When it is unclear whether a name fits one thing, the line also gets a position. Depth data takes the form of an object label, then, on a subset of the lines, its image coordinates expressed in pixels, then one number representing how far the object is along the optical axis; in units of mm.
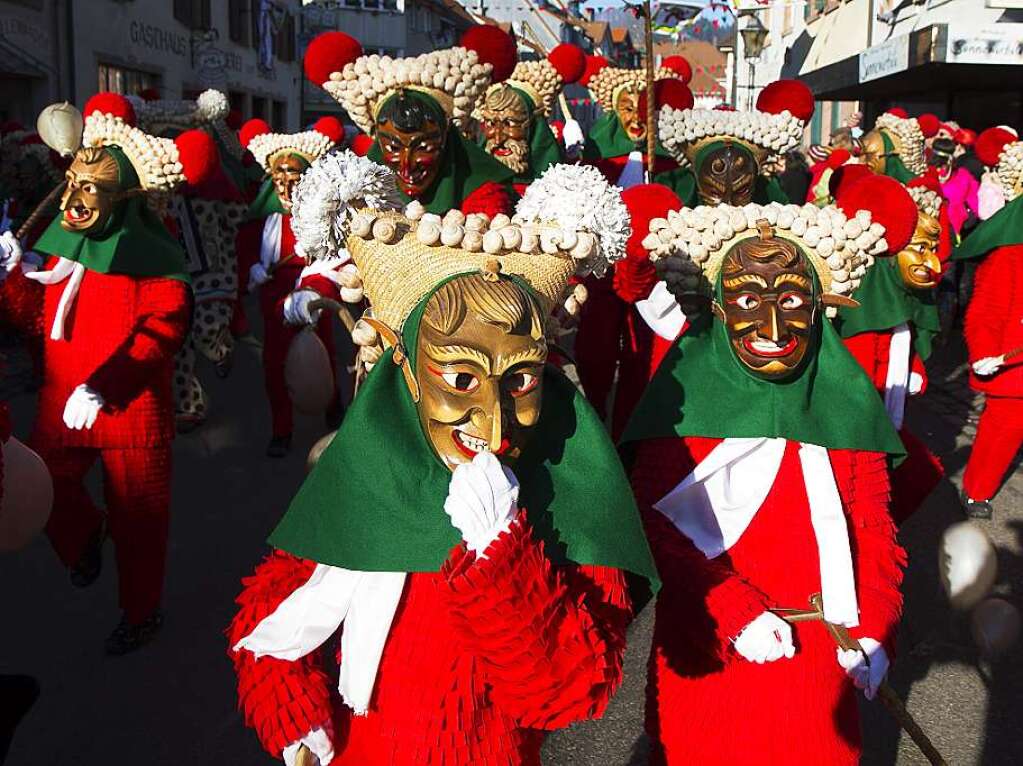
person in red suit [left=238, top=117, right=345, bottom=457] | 7113
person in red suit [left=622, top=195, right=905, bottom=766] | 2605
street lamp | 19062
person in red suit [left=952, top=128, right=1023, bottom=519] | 5684
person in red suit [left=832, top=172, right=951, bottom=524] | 5102
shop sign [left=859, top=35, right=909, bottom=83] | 15547
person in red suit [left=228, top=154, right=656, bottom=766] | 1968
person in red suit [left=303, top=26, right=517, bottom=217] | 4531
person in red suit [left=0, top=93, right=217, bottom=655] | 4246
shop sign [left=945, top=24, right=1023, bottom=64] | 14258
